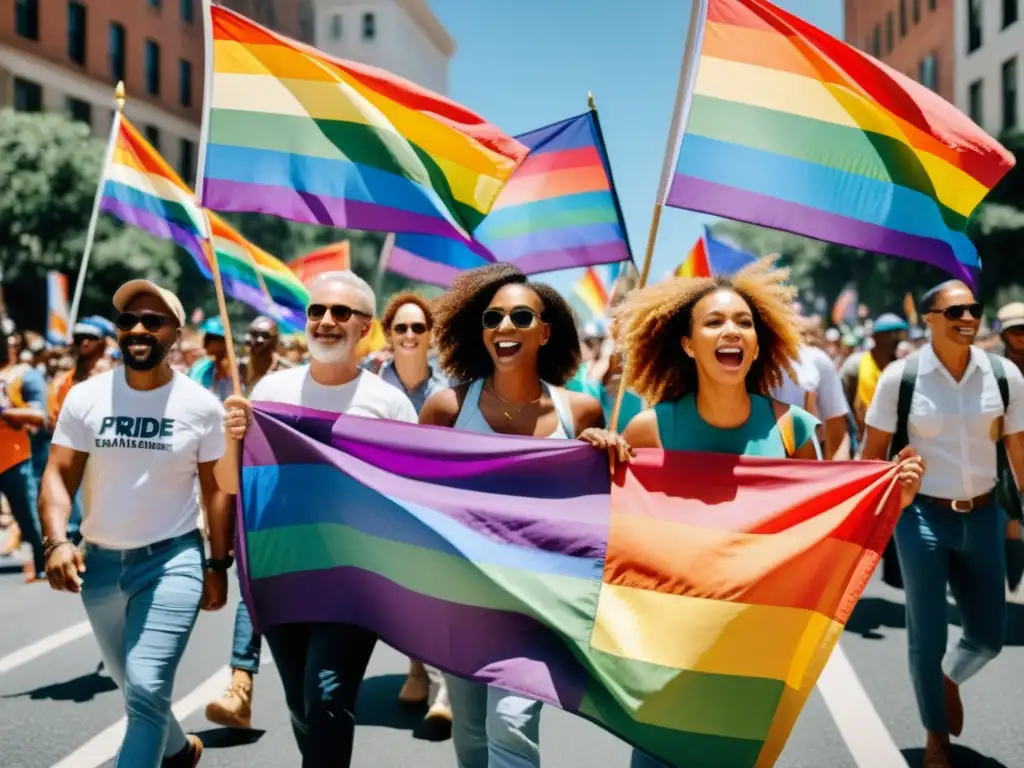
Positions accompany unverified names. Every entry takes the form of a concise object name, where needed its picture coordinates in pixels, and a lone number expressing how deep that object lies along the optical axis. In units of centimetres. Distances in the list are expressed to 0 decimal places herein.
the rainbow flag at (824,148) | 413
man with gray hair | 338
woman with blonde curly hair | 349
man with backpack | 438
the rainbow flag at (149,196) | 674
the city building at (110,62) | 3366
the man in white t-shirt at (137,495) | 363
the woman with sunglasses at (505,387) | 331
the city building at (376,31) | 7150
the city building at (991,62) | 3112
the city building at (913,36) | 3659
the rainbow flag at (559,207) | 664
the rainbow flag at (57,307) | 1489
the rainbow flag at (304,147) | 450
